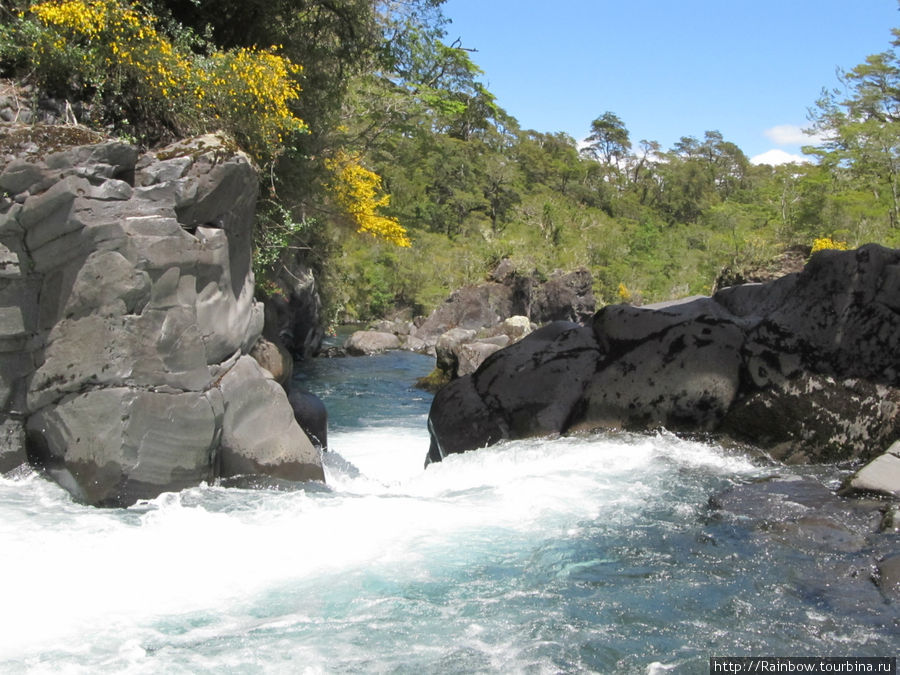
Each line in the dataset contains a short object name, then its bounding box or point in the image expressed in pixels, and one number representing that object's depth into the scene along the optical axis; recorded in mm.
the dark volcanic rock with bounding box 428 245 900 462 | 7574
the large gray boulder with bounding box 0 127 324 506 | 6137
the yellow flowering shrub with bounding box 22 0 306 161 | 7156
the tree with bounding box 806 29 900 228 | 26969
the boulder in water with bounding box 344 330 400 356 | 25859
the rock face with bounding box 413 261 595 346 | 31672
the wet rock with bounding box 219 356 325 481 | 6906
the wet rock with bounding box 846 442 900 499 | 5902
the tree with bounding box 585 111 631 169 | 69062
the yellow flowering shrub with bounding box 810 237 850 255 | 24286
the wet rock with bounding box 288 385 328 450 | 9859
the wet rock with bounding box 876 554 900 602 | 4441
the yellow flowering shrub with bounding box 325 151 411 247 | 13250
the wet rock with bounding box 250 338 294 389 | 9711
